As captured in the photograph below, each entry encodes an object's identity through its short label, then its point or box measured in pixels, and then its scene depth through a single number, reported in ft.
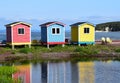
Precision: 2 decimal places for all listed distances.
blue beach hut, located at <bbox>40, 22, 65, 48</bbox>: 147.54
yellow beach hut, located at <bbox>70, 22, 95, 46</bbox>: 154.20
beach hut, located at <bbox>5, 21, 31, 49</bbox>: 142.74
